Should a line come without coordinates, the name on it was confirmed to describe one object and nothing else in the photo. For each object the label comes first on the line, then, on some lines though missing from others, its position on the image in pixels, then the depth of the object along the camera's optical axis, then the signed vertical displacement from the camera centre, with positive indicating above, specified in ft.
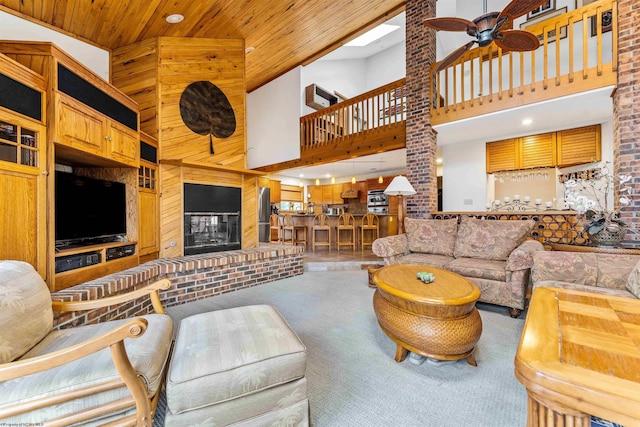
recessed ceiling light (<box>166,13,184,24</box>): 10.76 +8.30
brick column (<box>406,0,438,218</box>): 14.49 +5.72
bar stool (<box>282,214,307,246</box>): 20.59 -1.43
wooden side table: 1.95 -1.38
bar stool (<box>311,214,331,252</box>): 20.31 -1.28
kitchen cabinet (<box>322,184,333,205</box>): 32.30 +2.26
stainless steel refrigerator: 19.31 -0.17
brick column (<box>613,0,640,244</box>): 9.41 +3.92
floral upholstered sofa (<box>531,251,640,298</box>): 6.10 -1.61
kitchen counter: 20.80 -0.99
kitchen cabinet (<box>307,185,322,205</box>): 33.12 +2.46
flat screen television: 7.13 +0.17
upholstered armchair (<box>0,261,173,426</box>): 2.84 -1.95
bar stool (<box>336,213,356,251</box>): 20.45 -1.30
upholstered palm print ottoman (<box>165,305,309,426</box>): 3.24 -2.19
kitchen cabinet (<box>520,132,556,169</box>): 15.33 +3.69
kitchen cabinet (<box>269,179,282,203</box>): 29.26 +2.55
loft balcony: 10.66 +6.33
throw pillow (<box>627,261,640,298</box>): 5.57 -1.63
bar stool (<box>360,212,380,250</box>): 20.45 -1.24
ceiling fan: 7.06 +5.42
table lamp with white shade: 12.91 +1.04
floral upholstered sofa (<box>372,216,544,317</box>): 8.28 -1.60
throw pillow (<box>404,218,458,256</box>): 11.25 -1.12
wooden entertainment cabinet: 5.58 +1.91
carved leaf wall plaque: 11.94 +5.01
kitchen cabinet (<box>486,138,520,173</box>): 16.39 +3.63
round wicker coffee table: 5.27 -2.32
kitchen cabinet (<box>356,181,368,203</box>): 29.45 +2.49
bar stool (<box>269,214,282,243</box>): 21.06 -0.87
